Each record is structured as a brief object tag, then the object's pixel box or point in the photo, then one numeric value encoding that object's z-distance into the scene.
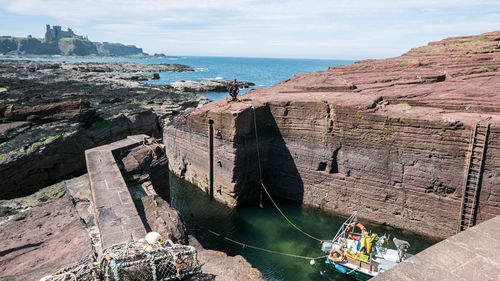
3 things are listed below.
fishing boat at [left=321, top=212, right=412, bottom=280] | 10.52
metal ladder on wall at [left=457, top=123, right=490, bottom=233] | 11.35
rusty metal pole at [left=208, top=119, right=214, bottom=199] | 16.02
